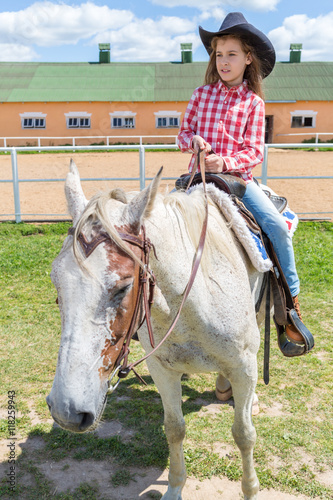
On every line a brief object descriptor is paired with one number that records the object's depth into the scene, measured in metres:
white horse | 1.51
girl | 2.72
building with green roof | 28.00
